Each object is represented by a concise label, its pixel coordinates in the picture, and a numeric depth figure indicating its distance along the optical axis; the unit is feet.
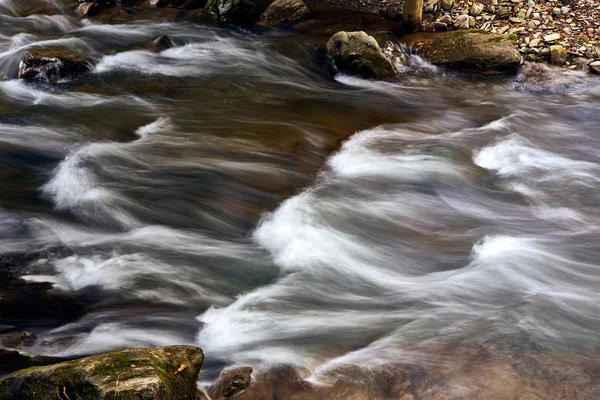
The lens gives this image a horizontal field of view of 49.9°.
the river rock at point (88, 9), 41.73
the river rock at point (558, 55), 35.01
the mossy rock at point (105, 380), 11.70
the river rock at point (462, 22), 37.73
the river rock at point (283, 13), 40.50
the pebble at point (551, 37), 35.83
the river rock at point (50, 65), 32.14
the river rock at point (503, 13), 37.83
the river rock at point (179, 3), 42.57
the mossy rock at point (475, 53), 34.50
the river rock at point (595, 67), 34.35
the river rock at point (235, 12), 40.63
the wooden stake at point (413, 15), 37.47
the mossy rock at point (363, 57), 34.35
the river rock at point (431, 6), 39.06
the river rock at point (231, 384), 14.36
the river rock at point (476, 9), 38.19
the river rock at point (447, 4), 38.99
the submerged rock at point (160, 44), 36.55
